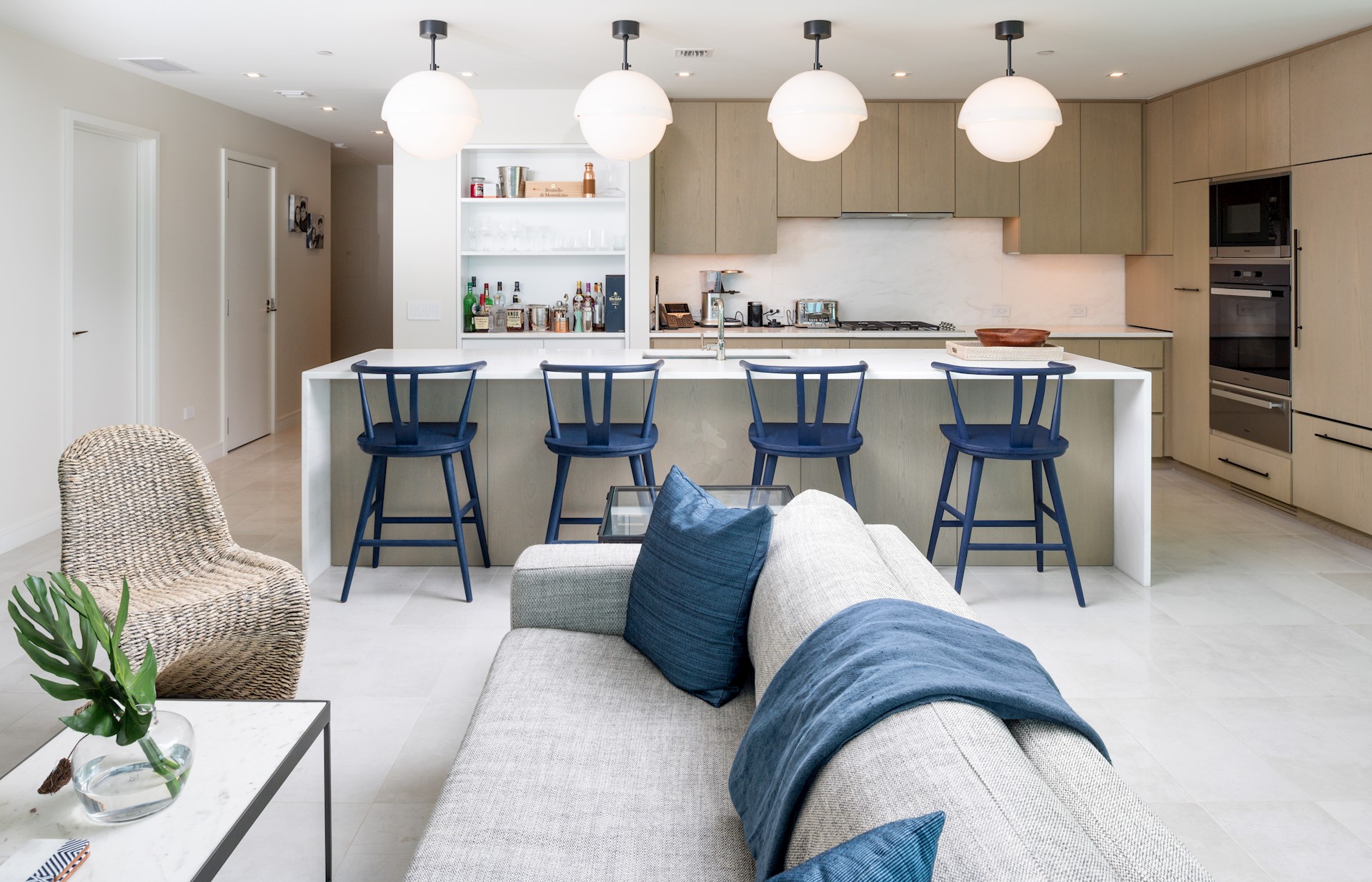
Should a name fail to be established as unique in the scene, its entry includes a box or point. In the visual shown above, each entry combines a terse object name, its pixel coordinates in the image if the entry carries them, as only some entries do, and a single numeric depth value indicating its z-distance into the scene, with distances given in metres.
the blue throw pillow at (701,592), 1.98
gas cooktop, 6.47
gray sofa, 0.94
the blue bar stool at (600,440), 3.82
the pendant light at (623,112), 3.91
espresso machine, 6.70
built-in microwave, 5.25
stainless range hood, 6.51
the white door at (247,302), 6.96
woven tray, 4.21
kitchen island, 4.26
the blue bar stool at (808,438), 3.81
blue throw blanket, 1.17
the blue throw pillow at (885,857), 0.82
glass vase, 1.57
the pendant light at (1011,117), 3.97
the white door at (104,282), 5.36
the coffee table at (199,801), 1.49
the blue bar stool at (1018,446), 3.79
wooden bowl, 4.27
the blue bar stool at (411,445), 3.80
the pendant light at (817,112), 3.94
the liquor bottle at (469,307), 6.32
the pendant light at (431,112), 3.95
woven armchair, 2.53
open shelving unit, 6.26
